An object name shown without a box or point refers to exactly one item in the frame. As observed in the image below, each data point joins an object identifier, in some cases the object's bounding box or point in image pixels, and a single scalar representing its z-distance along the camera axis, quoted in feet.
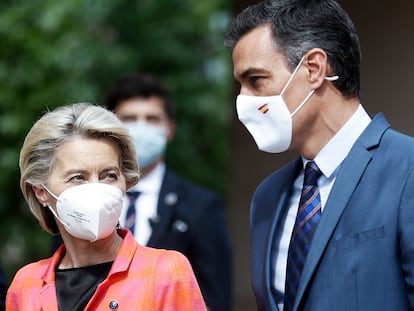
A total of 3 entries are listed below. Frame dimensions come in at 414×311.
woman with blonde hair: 20.84
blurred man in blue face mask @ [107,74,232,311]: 32.40
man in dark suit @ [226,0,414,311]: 19.49
